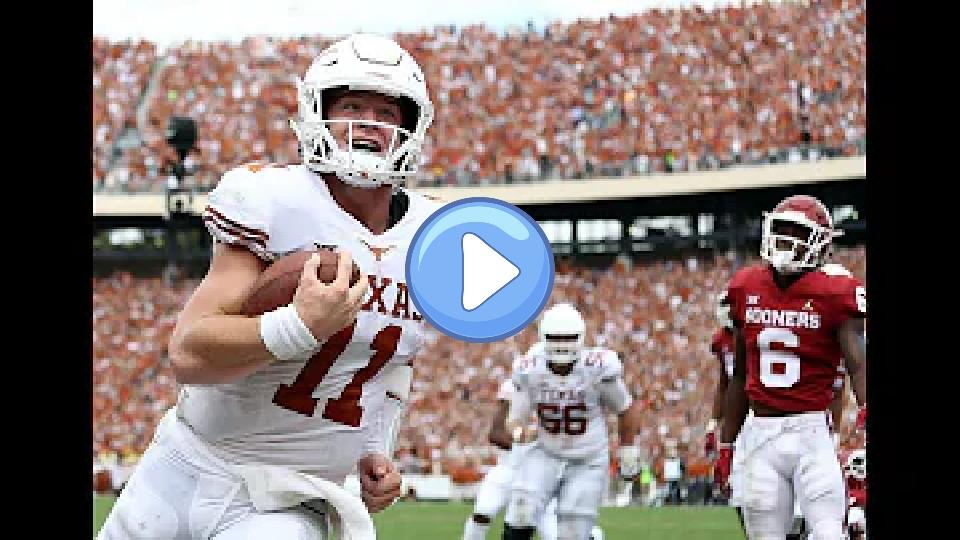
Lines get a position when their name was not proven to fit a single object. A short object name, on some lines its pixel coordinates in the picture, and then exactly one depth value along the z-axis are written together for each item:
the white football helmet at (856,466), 14.73
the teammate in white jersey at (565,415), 17.20
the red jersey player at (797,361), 12.30
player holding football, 6.40
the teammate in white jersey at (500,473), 17.89
